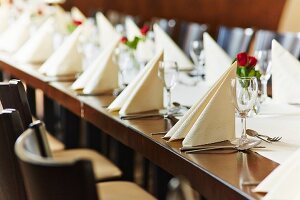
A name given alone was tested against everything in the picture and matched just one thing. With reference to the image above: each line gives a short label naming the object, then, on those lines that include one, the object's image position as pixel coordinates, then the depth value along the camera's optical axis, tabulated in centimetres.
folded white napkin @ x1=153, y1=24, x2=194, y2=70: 402
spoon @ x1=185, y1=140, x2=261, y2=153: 220
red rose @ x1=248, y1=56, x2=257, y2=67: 242
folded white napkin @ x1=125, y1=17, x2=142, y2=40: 465
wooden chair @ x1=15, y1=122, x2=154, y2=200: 148
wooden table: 191
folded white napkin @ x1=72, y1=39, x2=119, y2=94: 326
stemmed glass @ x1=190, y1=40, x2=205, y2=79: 366
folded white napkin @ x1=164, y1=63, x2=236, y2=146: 225
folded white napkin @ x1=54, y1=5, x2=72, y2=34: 582
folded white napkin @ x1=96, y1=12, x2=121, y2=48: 461
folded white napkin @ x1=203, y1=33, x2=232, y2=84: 344
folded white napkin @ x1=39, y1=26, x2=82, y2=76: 382
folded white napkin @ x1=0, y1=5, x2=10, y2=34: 577
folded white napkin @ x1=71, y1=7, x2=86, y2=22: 579
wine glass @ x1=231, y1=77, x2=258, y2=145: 220
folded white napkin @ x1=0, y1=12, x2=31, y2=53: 495
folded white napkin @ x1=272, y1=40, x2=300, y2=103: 298
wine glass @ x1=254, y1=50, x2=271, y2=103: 302
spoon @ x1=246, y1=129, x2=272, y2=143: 233
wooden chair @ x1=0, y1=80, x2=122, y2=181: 250
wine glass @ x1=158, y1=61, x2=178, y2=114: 273
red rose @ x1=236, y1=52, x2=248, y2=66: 240
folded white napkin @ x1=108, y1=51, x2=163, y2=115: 278
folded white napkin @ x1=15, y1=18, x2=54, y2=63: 443
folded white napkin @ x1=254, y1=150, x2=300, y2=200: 172
